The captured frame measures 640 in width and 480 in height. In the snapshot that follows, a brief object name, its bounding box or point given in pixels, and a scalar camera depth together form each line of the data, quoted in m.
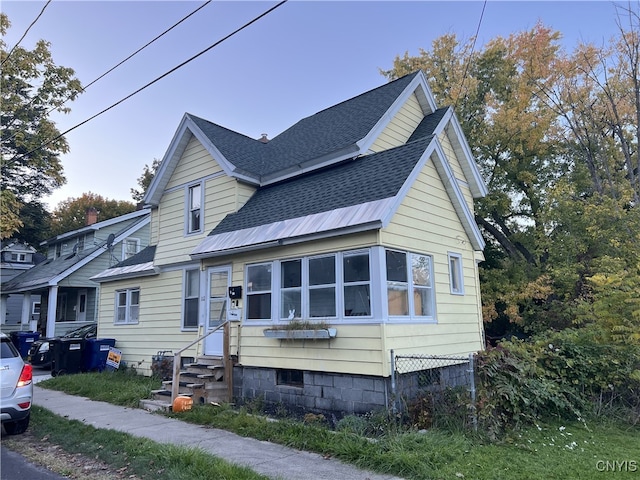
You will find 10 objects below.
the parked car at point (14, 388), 6.57
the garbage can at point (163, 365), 11.68
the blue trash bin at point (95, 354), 13.70
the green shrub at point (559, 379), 6.96
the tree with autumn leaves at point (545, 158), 14.90
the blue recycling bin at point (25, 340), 18.23
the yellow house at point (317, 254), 7.59
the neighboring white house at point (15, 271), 26.16
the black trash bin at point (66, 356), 13.54
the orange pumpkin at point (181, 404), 8.34
